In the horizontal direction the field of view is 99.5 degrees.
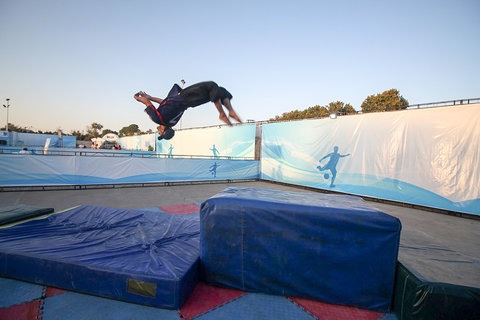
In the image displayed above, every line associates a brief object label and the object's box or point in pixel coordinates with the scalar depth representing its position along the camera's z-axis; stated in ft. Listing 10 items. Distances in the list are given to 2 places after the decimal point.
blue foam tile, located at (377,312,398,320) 6.68
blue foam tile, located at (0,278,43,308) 6.73
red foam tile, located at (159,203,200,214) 17.93
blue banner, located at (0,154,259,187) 22.68
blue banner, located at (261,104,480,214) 19.58
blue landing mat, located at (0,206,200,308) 6.69
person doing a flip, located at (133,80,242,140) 9.11
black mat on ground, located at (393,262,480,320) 5.35
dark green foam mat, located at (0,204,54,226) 10.85
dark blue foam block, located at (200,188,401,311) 6.77
